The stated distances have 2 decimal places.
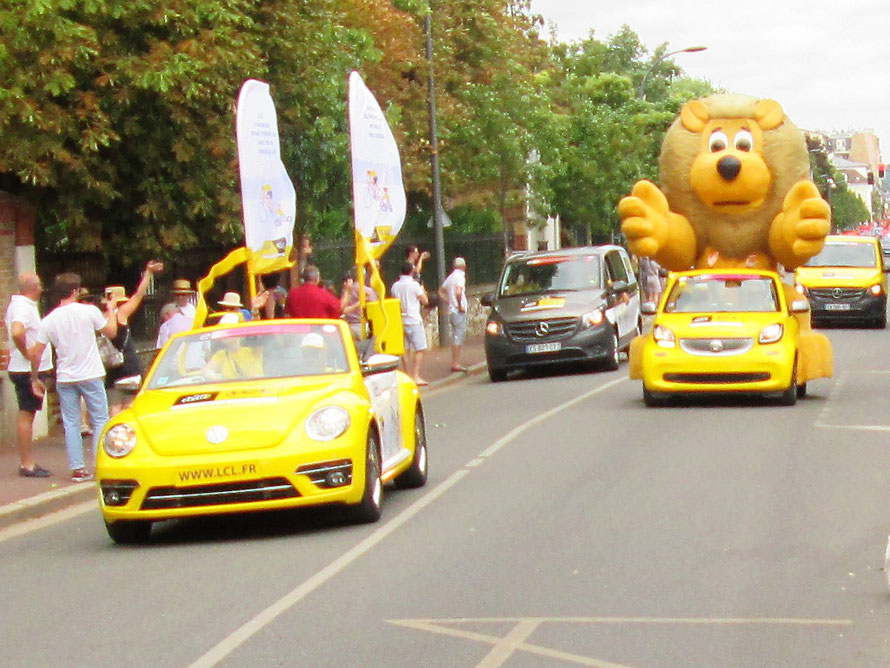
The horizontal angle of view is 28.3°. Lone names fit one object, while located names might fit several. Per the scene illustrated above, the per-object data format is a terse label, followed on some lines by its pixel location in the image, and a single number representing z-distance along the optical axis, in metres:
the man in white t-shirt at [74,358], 14.53
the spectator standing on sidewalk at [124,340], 15.85
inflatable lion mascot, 23.06
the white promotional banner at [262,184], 16.50
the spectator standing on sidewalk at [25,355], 14.96
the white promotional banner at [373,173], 18.23
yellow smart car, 18.89
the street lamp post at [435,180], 29.97
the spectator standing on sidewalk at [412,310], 24.75
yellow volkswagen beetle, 10.70
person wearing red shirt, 20.19
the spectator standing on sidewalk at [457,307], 27.45
